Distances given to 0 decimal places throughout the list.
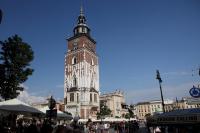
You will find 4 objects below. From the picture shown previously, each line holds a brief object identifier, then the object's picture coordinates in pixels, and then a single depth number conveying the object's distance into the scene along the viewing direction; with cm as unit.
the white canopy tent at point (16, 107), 842
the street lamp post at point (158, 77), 1701
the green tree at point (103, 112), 4382
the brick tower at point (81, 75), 4141
